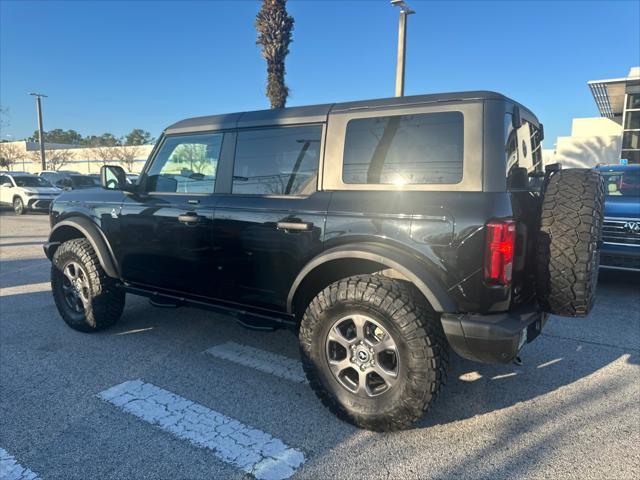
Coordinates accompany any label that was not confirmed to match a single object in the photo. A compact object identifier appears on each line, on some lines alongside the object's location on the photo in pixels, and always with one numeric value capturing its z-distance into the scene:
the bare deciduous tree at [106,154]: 53.15
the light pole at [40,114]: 33.00
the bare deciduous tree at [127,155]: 51.16
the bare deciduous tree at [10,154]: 50.16
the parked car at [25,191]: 18.12
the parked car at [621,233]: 5.95
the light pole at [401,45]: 10.58
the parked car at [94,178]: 21.34
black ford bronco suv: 2.59
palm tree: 16.69
